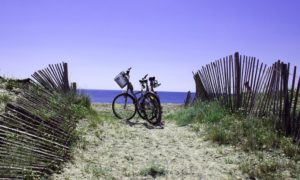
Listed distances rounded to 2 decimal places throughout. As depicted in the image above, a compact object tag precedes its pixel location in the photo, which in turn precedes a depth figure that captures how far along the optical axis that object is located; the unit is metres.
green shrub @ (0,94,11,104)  7.30
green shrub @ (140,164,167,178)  5.16
